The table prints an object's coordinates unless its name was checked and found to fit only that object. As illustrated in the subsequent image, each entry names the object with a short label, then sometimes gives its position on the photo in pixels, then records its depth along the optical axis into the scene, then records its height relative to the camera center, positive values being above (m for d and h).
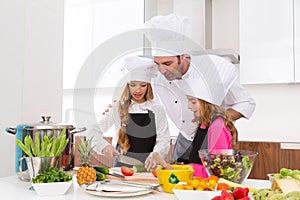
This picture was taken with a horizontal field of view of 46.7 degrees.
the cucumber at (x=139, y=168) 1.29 -0.23
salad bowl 1.06 -0.18
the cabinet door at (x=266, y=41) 2.46 +0.48
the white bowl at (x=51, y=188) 0.98 -0.23
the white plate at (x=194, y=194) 0.85 -0.22
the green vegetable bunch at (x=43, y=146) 1.12 -0.13
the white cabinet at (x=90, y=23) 2.58 +0.65
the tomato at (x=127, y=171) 1.24 -0.23
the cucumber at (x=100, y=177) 1.16 -0.23
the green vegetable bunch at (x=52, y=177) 1.00 -0.21
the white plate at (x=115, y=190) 0.96 -0.24
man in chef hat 1.40 +0.16
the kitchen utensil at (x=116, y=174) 1.21 -0.24
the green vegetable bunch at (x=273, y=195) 0.72 -0.19
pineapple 1.10 -0.20
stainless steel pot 1.17 -0.09
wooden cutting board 1.19 -0.25
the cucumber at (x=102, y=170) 1.21 -0.22
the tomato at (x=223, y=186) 0.89 -0.20
